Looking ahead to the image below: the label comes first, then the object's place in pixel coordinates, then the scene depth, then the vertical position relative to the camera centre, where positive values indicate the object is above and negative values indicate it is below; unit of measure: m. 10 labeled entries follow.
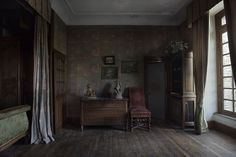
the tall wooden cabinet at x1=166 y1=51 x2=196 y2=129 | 5.15 -0.30
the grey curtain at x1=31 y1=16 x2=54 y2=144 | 4.16 -0.23
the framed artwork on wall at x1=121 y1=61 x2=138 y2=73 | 6.37 +0.45
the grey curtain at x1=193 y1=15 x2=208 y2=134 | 4.73 +0.30
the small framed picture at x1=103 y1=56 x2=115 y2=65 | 6.34 +0.67
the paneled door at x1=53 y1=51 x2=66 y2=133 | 5.05 -0.13
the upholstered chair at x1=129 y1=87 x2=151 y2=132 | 5.08 -0.77
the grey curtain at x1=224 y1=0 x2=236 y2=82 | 3.38 +0.93
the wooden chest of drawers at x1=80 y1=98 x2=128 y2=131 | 5.36 -0.82
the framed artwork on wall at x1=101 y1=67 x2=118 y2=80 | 6.35 +0.26
